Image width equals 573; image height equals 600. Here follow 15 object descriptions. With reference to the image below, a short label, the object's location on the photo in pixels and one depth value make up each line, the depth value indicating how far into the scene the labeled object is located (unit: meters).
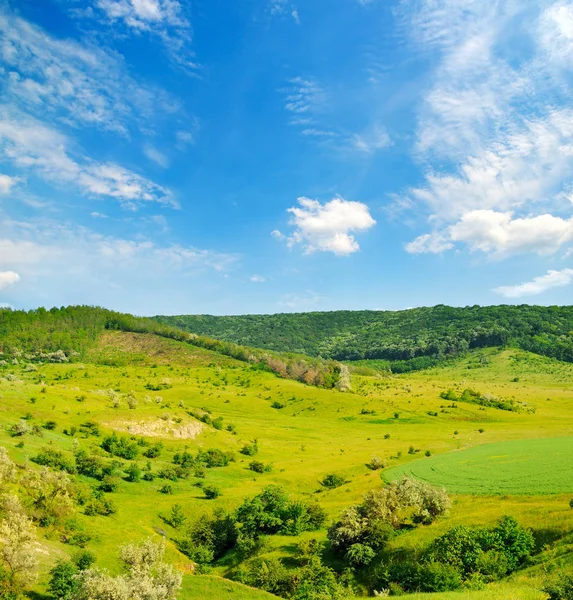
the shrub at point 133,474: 70.31
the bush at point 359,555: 43.97
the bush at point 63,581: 34.94
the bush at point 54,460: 61.06
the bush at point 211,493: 72.12
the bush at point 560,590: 22.59
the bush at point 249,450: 104.00
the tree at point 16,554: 33.69
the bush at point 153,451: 85.25
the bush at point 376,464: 89.56
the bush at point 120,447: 80.12
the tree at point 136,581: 29.97
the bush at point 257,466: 91.25
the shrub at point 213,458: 90.25
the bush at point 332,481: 80.62
